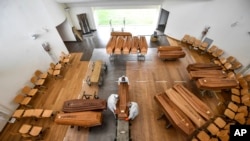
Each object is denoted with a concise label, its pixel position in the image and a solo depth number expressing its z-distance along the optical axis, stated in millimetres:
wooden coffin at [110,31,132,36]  7405
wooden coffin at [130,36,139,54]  6109
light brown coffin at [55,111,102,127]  3722
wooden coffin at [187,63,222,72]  5189
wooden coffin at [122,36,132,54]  6092
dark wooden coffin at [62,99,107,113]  3968
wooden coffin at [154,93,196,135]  3513
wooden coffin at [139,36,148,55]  6066
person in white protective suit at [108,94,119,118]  3999
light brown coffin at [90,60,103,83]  5353
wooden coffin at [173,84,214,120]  3783
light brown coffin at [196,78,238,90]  4463
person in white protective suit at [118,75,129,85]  4576
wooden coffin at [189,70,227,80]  4838
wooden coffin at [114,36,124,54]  6091
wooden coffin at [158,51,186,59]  6189
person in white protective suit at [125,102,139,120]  3929
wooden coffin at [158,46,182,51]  6349
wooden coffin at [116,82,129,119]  3829
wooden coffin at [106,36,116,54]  6087
